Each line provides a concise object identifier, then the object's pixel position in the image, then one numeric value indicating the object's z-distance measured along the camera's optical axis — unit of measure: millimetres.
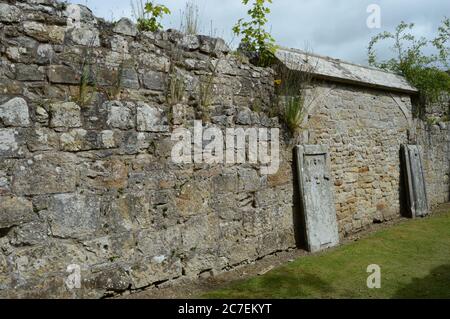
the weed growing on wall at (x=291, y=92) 6215
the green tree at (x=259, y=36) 6039
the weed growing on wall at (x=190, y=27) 5113
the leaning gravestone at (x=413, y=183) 9086
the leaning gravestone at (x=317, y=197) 6324
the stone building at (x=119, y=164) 3619
